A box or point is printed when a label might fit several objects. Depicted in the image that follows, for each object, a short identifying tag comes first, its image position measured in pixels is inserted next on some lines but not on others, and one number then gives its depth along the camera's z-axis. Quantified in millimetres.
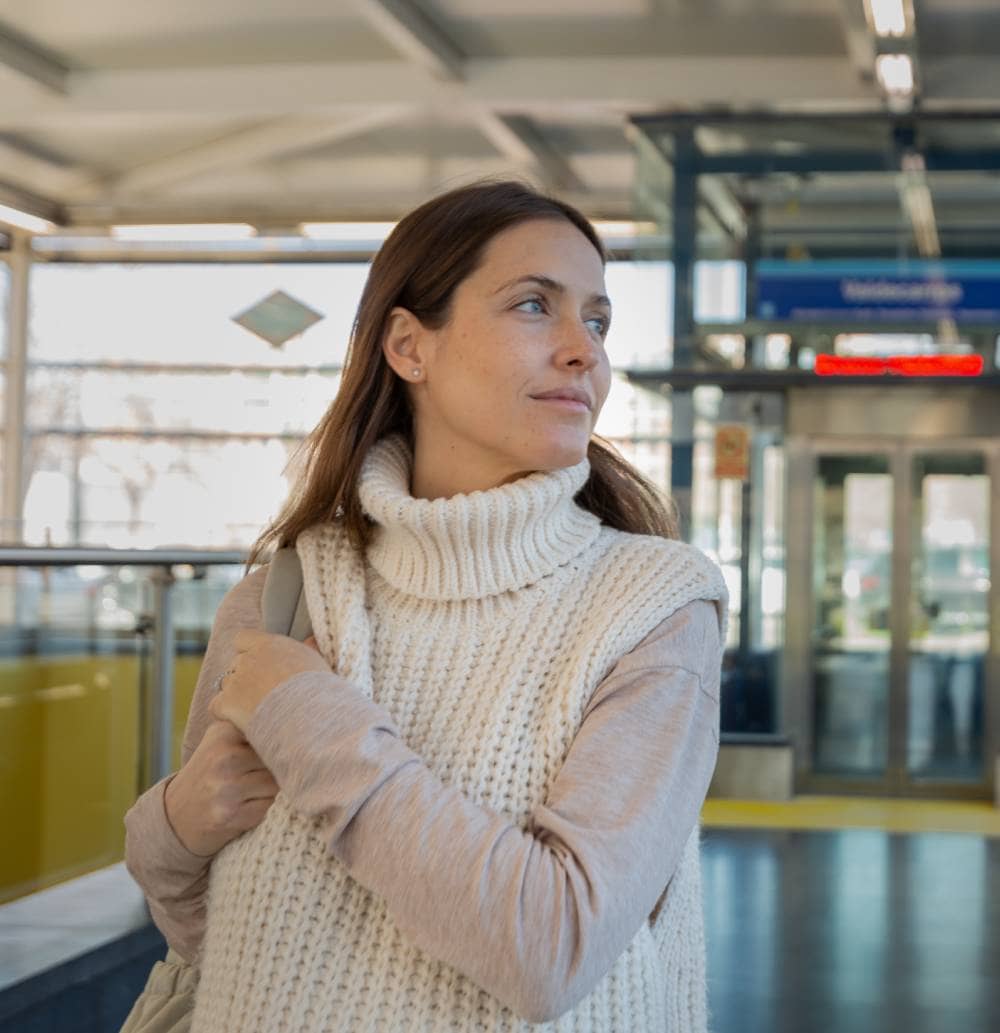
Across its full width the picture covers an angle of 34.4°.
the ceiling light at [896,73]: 9352
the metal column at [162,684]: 4906
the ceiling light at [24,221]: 15586
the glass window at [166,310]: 17156
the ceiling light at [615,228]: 15031
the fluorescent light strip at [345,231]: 15977
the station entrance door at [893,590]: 10258
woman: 1173
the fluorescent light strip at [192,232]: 16250
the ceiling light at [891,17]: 8547
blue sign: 9969
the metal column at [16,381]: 17416
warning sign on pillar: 10188
